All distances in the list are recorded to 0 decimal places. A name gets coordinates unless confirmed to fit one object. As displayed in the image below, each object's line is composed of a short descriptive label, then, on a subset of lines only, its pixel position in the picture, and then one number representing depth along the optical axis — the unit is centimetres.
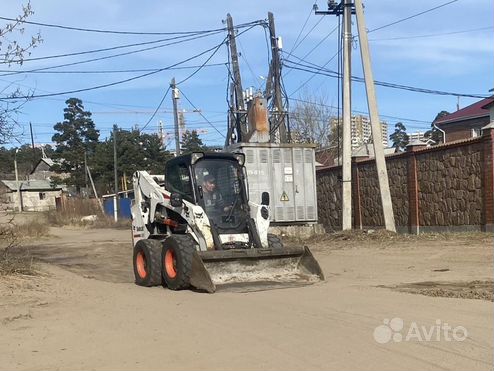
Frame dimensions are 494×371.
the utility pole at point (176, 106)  3790
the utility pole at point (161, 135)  7322
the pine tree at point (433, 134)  6680
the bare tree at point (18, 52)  1070
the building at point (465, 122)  4447
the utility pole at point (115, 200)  4519
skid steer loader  981
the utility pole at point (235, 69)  2959
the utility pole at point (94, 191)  4929
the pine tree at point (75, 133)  8125
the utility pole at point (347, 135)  1998
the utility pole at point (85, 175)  6650
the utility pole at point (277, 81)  2792
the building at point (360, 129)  6876
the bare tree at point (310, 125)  5291
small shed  8750
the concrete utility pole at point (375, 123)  1842
